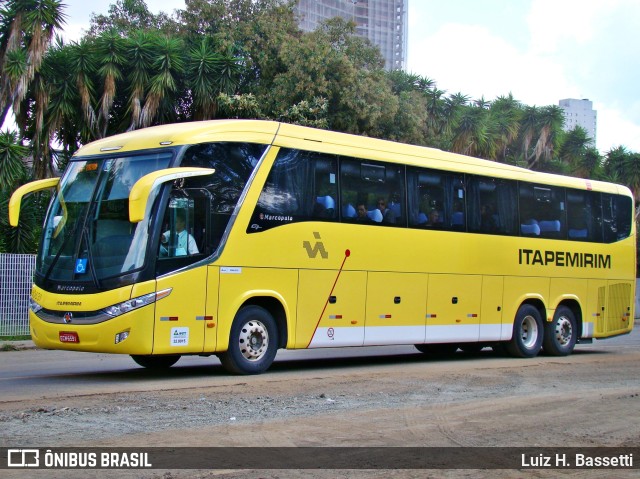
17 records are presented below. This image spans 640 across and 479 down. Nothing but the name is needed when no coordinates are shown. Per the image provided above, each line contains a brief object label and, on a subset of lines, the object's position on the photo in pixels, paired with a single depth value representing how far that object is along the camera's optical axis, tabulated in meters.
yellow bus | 12.49
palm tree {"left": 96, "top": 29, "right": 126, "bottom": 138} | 28.00
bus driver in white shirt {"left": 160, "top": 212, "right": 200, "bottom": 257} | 12.64
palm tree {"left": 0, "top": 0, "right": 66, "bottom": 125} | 26.97
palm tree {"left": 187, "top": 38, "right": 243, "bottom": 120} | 29.95
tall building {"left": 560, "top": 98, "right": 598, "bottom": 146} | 150.62
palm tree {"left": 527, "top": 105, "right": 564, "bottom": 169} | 44.41
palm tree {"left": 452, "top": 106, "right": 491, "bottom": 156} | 40.41
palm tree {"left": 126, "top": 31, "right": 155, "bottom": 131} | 28.56
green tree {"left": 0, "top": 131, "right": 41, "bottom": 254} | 24.56
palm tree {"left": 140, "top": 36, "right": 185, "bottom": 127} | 28.53
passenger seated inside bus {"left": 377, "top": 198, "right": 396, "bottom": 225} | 15.88
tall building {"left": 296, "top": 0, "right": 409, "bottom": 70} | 132.38
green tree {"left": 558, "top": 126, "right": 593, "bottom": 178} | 46.97
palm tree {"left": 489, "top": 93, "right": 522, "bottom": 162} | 42.81
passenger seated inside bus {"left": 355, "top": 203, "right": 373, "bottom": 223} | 15.41
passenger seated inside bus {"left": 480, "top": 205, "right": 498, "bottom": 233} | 18.19
